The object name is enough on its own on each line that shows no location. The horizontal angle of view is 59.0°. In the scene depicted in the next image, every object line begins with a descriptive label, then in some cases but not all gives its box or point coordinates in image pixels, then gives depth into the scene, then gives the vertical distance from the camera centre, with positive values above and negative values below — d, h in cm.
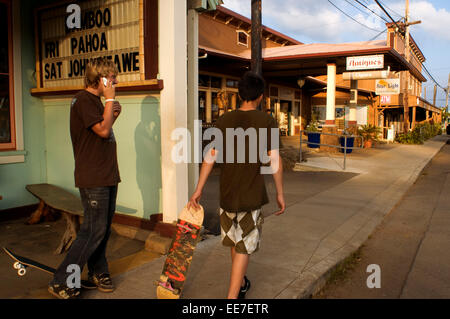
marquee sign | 454 +110
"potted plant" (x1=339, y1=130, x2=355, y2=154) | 1596 -49
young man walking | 289 -32
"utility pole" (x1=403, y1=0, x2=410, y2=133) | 2512 +521
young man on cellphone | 303 -27
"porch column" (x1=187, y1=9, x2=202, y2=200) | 493 +69
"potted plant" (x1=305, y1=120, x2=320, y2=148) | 1604 -17
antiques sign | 1424 +246
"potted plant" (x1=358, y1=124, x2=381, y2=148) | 1856 -14
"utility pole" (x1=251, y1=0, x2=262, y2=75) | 790 +190
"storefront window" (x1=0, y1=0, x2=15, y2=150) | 542 +63
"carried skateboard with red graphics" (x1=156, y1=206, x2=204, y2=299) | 304 -93
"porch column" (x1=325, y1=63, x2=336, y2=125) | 1623 +151
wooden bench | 440 -89
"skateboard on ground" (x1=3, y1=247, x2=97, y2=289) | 332 -116
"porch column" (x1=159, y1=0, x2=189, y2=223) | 436 +39
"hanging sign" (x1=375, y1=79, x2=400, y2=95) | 2453 +271
